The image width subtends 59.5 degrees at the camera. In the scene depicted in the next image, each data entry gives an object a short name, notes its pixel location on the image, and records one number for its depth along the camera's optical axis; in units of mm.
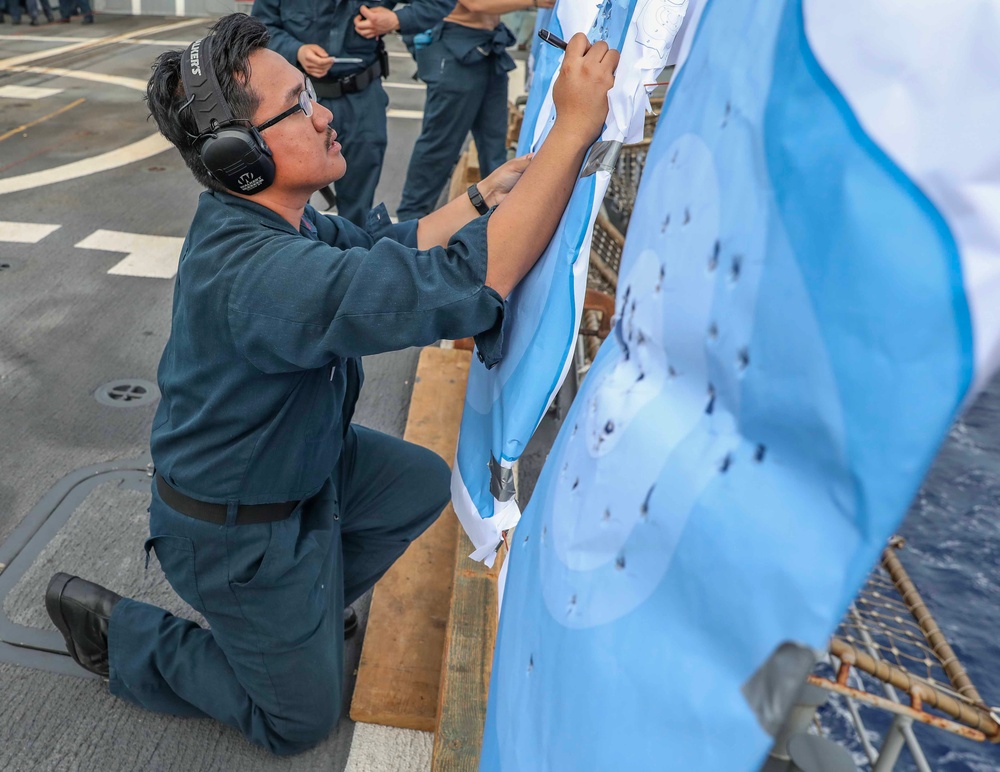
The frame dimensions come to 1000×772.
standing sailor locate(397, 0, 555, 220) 4655
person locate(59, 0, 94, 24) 13922
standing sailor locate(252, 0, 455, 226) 4051
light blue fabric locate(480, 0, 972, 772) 602
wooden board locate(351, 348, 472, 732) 2201
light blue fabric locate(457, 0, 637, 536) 1313
